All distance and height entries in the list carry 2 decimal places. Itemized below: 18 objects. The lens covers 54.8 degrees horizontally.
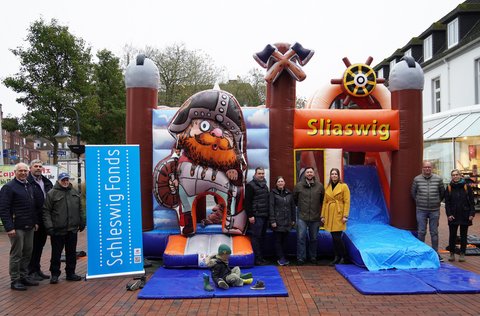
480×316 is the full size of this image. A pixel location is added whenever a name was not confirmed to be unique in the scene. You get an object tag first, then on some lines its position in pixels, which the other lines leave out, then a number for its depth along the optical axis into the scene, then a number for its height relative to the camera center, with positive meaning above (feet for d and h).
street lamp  30.91 +1.55
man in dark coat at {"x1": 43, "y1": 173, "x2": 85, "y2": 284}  20.29 -2.60
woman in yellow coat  23.22 -2.54
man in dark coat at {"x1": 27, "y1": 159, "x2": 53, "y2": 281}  20.88 -3.22
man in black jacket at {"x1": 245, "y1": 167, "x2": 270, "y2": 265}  23.11 -2.31
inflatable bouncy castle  23.26 +0.48
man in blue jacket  19.30 -2.45
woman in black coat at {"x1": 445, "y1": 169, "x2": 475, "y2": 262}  23.36 -2.43
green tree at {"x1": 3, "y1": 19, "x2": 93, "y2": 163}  58.23 +11.15
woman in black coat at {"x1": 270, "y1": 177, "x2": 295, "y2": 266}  23.12 -2.66
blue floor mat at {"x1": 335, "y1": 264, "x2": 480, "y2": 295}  18.11 -5.07
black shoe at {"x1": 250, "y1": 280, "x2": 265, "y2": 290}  18.31 -4.96
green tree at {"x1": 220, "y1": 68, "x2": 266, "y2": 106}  110.93 +17.78
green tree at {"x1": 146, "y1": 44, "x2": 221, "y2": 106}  94.12 +18.01
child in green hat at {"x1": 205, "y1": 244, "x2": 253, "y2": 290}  18.52 -4.45
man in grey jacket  23.65 -2.02
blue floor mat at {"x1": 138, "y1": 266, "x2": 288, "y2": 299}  17.74 -5.10
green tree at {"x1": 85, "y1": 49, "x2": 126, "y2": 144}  79.25 +11.59
